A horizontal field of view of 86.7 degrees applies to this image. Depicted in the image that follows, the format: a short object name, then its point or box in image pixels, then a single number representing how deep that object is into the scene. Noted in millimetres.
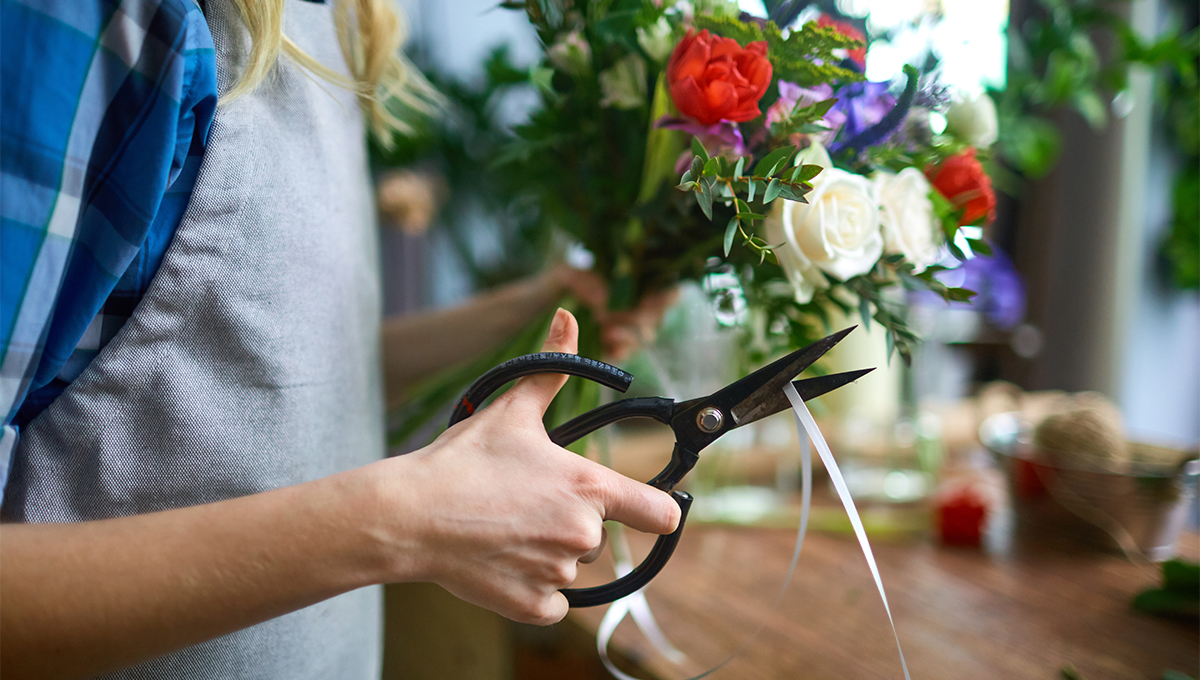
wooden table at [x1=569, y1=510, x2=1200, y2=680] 532
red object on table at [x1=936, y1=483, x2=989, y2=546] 745
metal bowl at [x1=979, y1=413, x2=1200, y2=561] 656
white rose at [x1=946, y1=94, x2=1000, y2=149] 522
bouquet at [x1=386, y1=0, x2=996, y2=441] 389
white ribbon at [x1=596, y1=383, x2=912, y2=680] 371
